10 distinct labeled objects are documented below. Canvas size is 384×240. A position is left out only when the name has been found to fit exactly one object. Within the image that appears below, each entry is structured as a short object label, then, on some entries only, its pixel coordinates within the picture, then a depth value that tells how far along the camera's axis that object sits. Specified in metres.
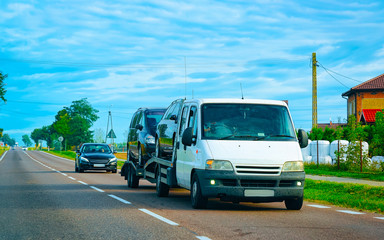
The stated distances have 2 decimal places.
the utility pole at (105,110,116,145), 50.18
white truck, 10.59
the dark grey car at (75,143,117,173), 29.22
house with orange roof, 64.71
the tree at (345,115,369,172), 24.77
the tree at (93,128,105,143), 107.52
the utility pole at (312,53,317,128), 48.62
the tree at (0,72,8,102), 49.53
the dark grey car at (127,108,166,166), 16.27
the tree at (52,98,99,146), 142.88
